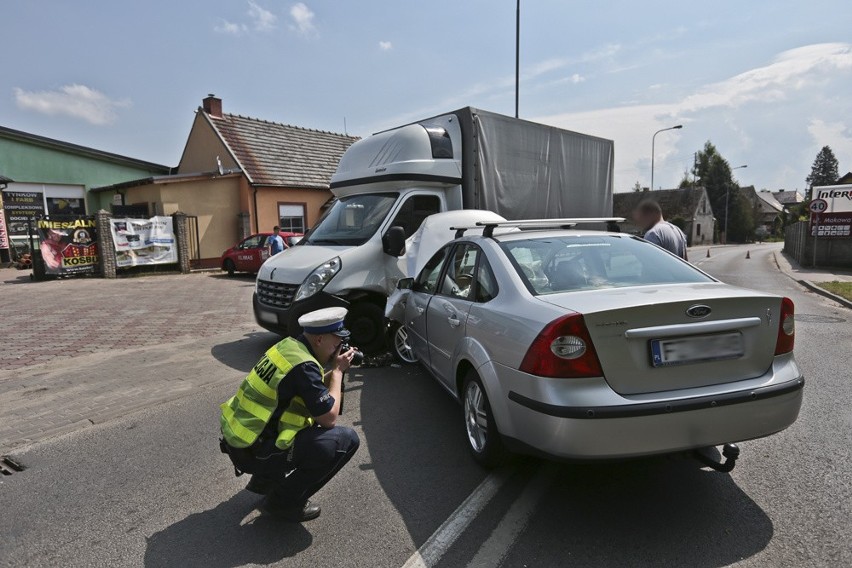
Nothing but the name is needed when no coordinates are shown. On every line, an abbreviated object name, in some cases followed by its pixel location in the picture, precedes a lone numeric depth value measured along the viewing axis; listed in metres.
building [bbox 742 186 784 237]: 81.69
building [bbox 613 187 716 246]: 60.50
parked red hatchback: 17.12
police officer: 2.66
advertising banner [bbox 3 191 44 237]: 20.25
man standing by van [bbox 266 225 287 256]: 13.84
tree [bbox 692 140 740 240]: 69.62
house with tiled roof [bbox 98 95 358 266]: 19.47
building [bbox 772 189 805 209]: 126.31
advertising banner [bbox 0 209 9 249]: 19.07
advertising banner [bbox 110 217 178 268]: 16.77
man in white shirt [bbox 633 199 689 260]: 5.55
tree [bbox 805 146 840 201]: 113.69
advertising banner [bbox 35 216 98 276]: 15.37
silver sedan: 2.63
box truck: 6.24
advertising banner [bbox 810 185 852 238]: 19.16
